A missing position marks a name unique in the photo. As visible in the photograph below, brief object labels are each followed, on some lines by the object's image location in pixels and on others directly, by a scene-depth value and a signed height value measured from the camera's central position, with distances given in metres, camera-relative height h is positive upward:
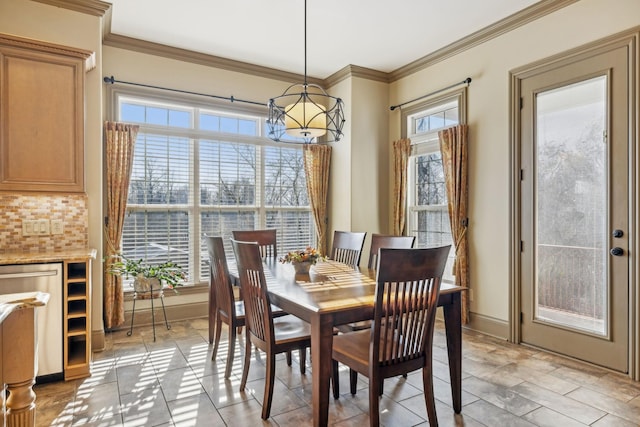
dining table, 1.94 -0.50
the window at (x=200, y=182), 4.12 +0.34
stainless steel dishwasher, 2.62 -0.72
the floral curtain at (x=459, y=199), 3.91 +0.12
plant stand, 3.70 -0.76
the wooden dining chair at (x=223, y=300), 2.75 -0.66
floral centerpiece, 2.96 -0.37
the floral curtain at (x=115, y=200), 3.76 +0.12
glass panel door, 3.00 +0.03
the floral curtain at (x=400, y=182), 4.67 +0.35
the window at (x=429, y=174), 4.28 +0.43
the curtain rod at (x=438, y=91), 3.95 +1.32
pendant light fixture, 2.82 +0.69
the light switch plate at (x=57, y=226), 3.18 -0.12
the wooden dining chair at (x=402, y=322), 1.93 -0.58
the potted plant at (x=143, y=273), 3.66 -0.59
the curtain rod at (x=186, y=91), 3.87 +1.32
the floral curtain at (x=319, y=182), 5.00 +0.38
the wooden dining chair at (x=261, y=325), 2.26 -0.71
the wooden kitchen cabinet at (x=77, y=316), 2.78 -0.75
